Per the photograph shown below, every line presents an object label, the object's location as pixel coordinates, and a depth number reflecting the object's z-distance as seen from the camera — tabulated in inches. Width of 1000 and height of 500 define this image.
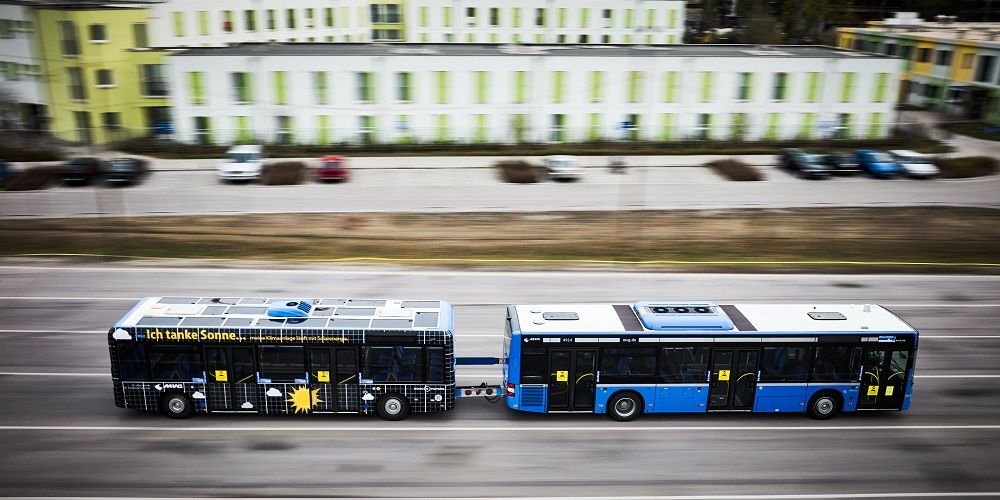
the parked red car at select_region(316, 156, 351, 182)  1710.1
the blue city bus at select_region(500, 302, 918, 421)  684.1
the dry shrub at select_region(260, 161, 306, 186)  1697.8
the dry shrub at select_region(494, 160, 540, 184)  1764.3
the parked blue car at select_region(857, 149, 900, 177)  1856.5
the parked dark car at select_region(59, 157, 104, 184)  1646.2
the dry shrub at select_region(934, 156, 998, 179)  1916.8
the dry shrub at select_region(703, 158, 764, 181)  1817.2
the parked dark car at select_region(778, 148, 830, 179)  1830.7
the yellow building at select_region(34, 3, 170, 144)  2082.9
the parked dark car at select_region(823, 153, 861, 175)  1859.0
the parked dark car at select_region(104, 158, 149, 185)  1647.4
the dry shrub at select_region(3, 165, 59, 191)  1621.6
